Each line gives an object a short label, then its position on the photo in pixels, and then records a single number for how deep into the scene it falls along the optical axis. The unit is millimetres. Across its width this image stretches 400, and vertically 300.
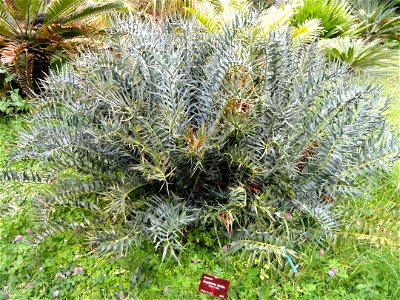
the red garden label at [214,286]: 1811
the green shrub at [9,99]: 3578
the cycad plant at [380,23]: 6125
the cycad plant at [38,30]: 3602
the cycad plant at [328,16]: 5410
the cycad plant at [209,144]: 1835
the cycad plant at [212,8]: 4297
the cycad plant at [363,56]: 4691
